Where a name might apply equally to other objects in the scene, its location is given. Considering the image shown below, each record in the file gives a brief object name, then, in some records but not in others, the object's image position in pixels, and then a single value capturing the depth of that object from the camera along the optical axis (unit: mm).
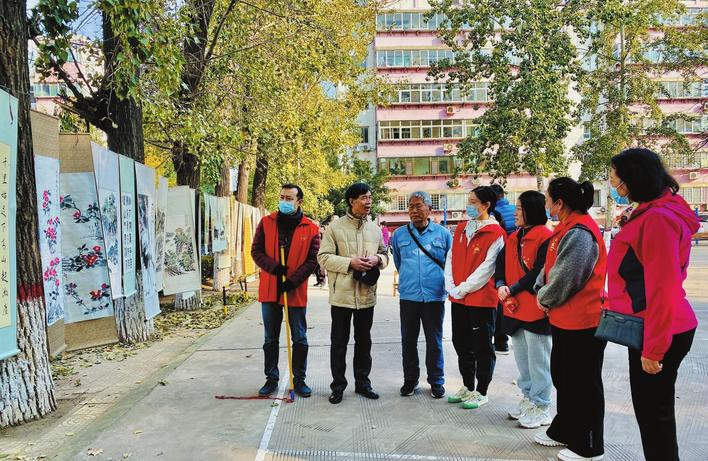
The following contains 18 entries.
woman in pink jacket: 2723
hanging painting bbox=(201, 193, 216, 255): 10945
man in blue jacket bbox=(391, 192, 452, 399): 5020
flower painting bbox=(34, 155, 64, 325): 5379
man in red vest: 5238
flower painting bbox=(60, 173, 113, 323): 6273
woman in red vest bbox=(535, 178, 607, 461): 3605
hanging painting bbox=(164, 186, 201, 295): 9266
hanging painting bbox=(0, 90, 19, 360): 4129
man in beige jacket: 5035
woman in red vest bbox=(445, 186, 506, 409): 4730
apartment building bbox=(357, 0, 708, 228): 43750
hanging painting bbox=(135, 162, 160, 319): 7488
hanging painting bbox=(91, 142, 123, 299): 6344
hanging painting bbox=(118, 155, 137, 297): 6949
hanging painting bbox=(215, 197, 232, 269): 12312
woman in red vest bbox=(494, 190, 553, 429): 4145
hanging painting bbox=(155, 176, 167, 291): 8424
